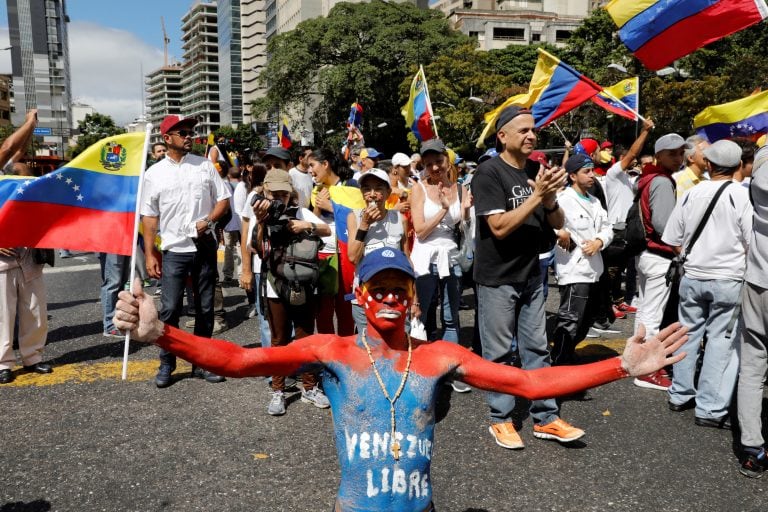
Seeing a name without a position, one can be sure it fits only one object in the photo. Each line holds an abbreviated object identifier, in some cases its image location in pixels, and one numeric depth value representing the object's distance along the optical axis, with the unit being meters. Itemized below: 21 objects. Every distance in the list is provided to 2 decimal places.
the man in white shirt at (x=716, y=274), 4.55
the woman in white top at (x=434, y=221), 5.22
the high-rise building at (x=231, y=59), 133.00
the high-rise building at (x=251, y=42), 119.35
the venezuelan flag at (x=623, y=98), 7.69
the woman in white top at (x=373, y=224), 4.61
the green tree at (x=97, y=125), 84.56
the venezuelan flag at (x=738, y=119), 6.64
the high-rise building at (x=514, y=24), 76.56
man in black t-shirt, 4.15
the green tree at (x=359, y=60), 49.81
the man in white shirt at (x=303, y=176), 7.67
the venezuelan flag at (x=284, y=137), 12.86
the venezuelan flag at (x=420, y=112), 7.80
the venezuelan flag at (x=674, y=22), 5.50
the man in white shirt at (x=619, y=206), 6.20
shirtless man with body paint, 2.27
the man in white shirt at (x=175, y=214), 5.46
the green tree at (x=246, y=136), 85.04
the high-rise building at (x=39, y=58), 135.00
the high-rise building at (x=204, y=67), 179.00
